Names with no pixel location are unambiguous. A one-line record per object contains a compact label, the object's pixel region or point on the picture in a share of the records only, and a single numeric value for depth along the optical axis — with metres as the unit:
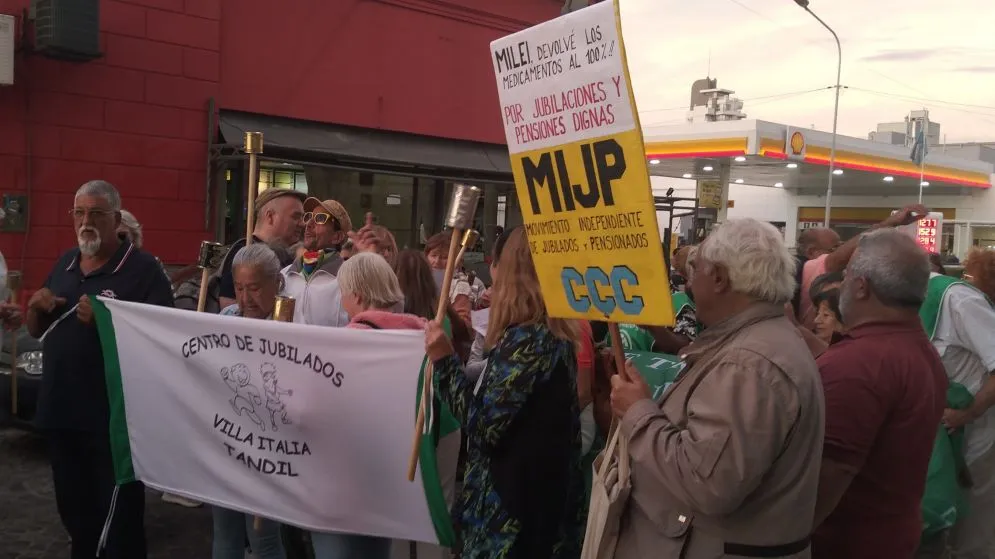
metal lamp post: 21.76
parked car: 6.44
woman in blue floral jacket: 2.82
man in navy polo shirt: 3.99
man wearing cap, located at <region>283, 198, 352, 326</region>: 4.49
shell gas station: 21.95
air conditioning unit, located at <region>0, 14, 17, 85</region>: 8.60
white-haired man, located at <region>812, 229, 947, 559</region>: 2.53
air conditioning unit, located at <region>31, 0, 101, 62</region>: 8.66
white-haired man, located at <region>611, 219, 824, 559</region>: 2.06
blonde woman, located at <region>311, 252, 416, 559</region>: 3.52
